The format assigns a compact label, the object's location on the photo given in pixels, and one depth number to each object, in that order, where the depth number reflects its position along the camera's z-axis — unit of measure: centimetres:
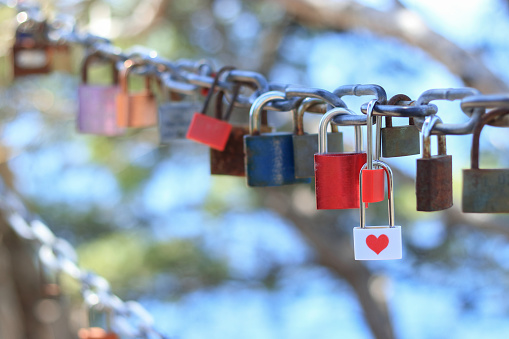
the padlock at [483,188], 99
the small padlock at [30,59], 188
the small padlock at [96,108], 147
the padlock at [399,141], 107
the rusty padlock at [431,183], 102
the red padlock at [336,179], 108
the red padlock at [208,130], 120
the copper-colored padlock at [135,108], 141
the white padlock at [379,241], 108
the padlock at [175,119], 131
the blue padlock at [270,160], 114
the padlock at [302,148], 113
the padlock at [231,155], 123
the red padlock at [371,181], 106
